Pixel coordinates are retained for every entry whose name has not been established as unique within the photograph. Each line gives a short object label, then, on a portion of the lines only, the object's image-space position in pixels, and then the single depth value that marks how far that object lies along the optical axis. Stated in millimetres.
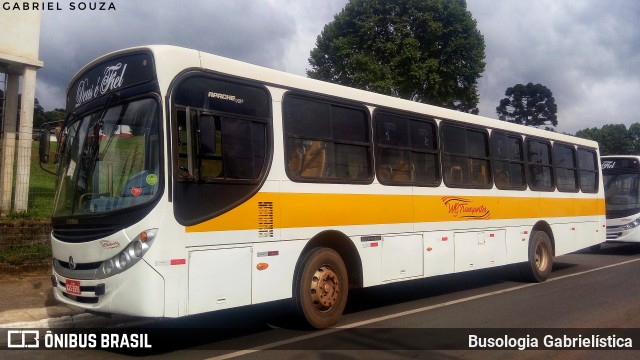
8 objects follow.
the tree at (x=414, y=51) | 30344
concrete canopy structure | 11531
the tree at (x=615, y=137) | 77875
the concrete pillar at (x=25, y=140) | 11438
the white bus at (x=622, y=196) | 17375
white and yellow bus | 5820
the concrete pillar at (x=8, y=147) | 11781
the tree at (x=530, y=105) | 67312
